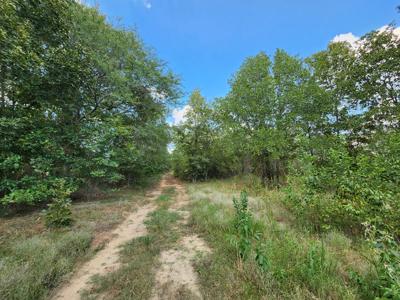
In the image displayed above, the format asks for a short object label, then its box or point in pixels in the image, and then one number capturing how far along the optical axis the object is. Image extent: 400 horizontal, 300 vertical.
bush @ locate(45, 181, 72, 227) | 5.10
